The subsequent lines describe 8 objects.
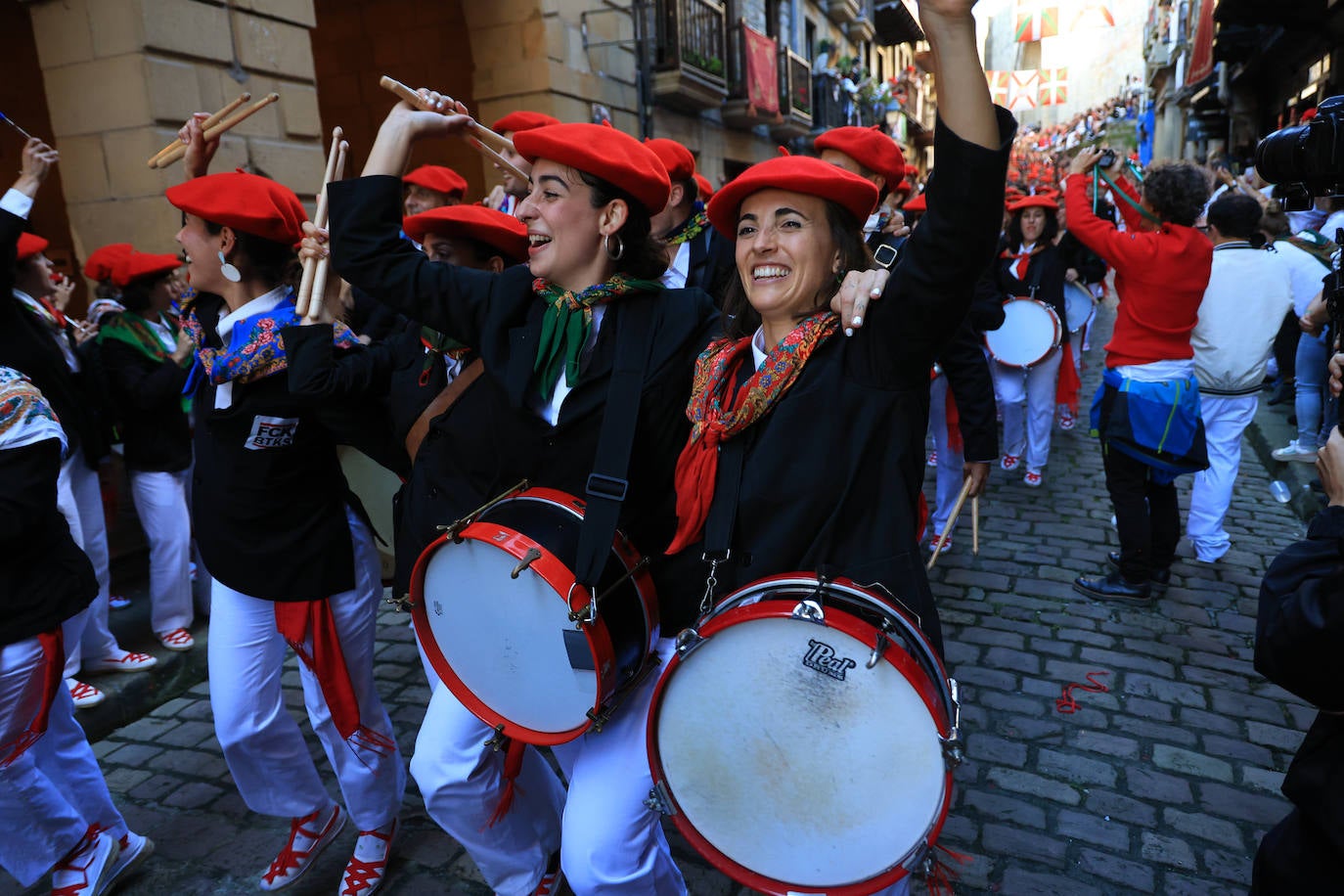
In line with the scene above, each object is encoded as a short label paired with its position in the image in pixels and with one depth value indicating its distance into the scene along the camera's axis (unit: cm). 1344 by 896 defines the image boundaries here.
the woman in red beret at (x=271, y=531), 269
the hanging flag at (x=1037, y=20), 4934
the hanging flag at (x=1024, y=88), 3028
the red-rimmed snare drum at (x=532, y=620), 190
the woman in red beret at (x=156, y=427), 449
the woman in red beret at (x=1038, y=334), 701
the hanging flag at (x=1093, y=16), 3853
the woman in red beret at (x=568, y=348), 217
